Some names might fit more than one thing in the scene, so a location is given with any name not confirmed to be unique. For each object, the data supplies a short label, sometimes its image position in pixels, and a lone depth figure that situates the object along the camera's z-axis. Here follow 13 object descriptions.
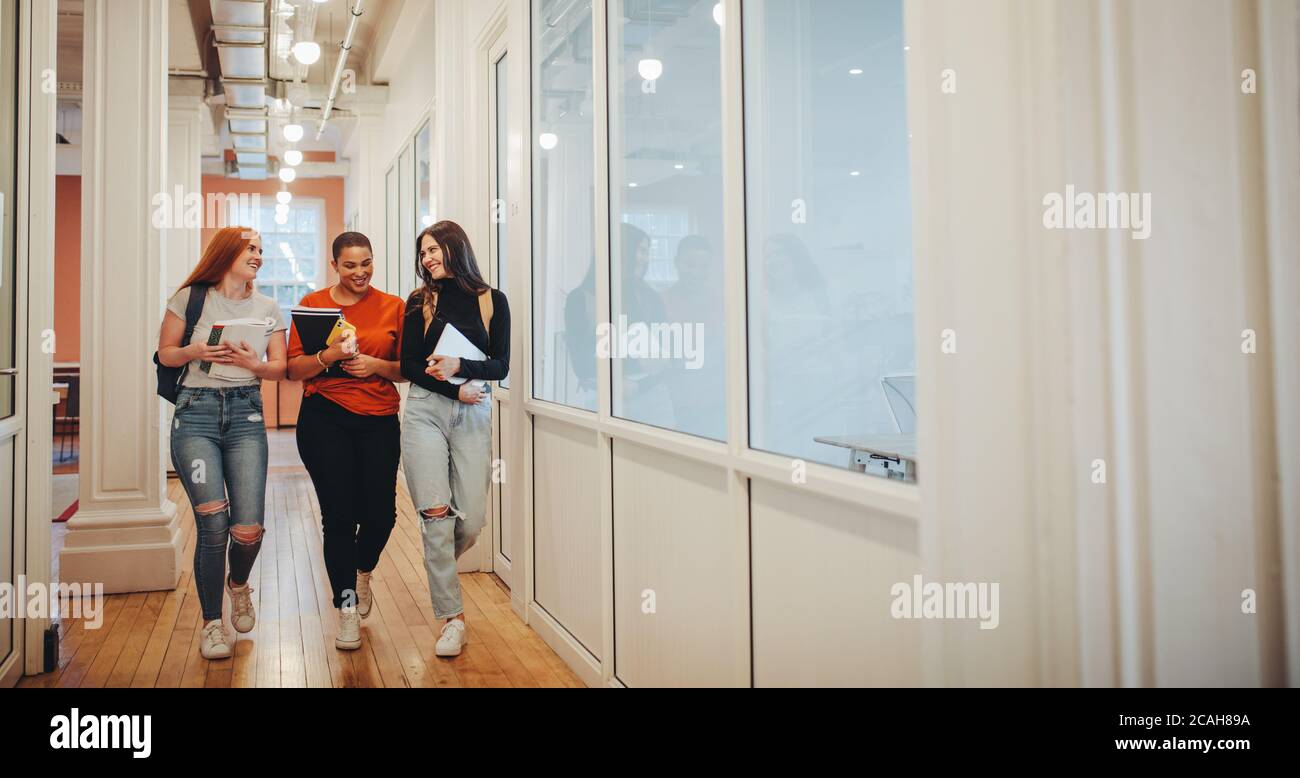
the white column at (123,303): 4.23
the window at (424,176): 6.30
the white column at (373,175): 8.48
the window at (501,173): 4.50
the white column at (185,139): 7.70
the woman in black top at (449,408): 3.15
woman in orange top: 3.20
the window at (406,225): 7.04
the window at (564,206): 3.23
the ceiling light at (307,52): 5.80
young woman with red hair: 3.08
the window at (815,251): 2.08
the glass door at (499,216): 4.50
